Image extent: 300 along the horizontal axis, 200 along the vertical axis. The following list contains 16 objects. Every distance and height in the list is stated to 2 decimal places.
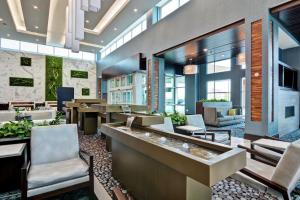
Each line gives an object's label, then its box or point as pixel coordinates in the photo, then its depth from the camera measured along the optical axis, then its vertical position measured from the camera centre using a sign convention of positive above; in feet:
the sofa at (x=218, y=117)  26.02 -2.73
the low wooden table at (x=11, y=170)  7.35 -3.17
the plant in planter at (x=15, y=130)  7.99 -1.46
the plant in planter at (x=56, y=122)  10.18 -1.36
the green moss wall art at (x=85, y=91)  50.39 +2.23
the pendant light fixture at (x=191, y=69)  25.39 +4.48
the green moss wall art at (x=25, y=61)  42.15 +9.31
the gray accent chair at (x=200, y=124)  14.19 -2.15
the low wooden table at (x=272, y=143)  8.88 -2.45
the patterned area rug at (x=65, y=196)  7.18 -4.11
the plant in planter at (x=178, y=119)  14.68 -1.72
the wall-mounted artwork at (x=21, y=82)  41.05 +4.24
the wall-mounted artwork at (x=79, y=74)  48.80 +7.25
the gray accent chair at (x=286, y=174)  5.62 -2.50
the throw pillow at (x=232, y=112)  30.71 -2.25
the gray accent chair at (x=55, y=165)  6.02 -2.76
